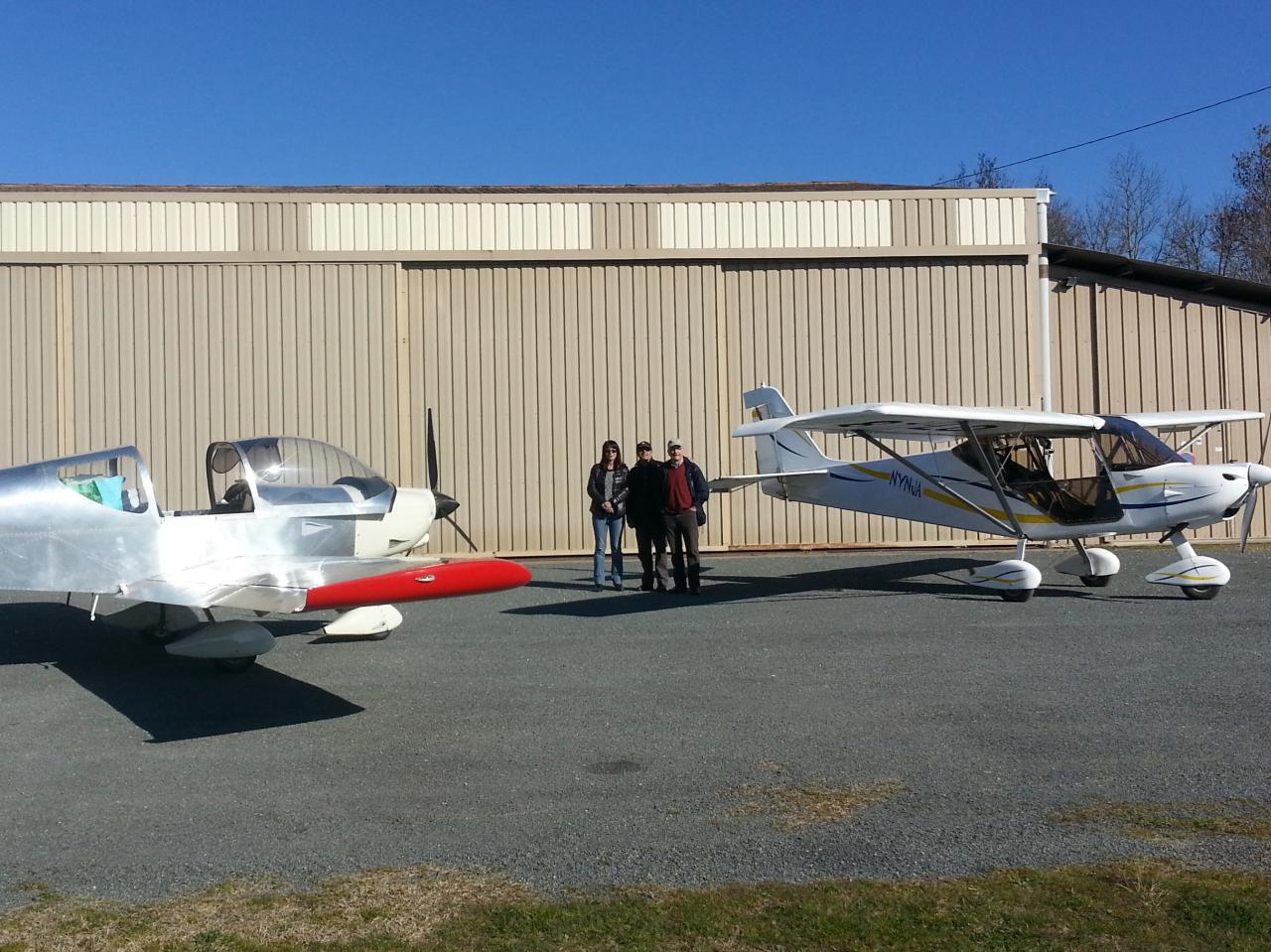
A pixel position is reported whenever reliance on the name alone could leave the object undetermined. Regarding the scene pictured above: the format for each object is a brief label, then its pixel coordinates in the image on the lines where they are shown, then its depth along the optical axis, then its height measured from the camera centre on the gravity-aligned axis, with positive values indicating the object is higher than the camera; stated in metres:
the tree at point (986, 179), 59.31 +16.80
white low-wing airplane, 7.06 -0.31
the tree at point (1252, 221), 41.72 +10.13
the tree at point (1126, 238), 49.06 +10.95
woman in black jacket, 13.07 -0.04
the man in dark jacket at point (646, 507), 12.91 -0.17
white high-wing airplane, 11.14 -0.01
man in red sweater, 12.41 -0.24
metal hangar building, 16.52 +2.62
